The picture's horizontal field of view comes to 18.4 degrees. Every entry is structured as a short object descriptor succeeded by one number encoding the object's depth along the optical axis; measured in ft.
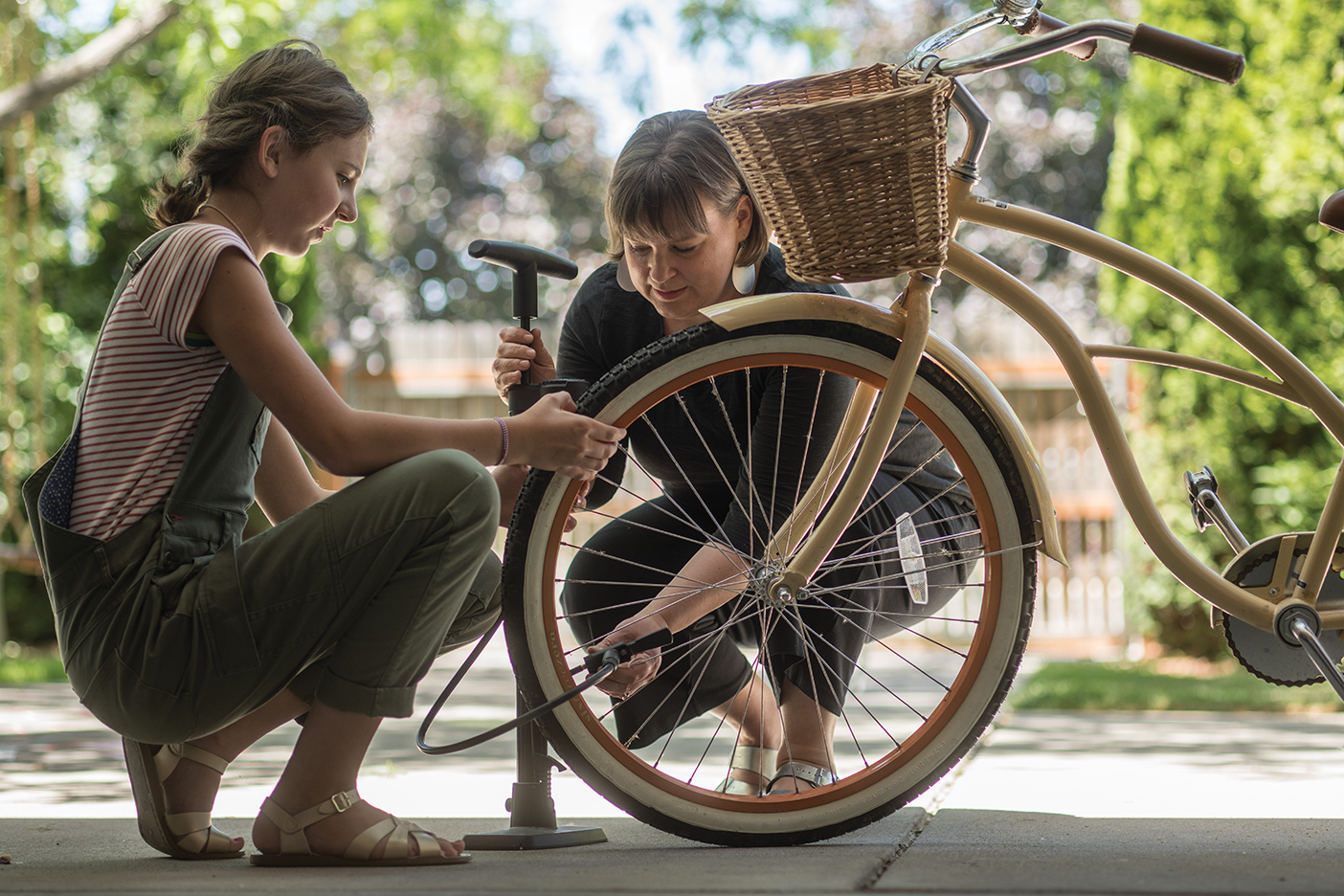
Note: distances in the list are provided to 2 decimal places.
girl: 15.49
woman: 16.59
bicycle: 15.86
